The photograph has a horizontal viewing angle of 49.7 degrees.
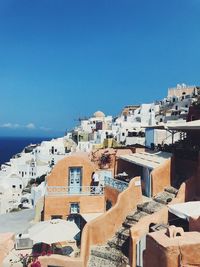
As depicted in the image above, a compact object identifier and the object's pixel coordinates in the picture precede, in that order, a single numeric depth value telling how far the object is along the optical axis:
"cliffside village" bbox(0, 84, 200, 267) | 7.37
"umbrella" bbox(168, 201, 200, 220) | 8.14
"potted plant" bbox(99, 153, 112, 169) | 15.32
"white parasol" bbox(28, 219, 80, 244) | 10.13
